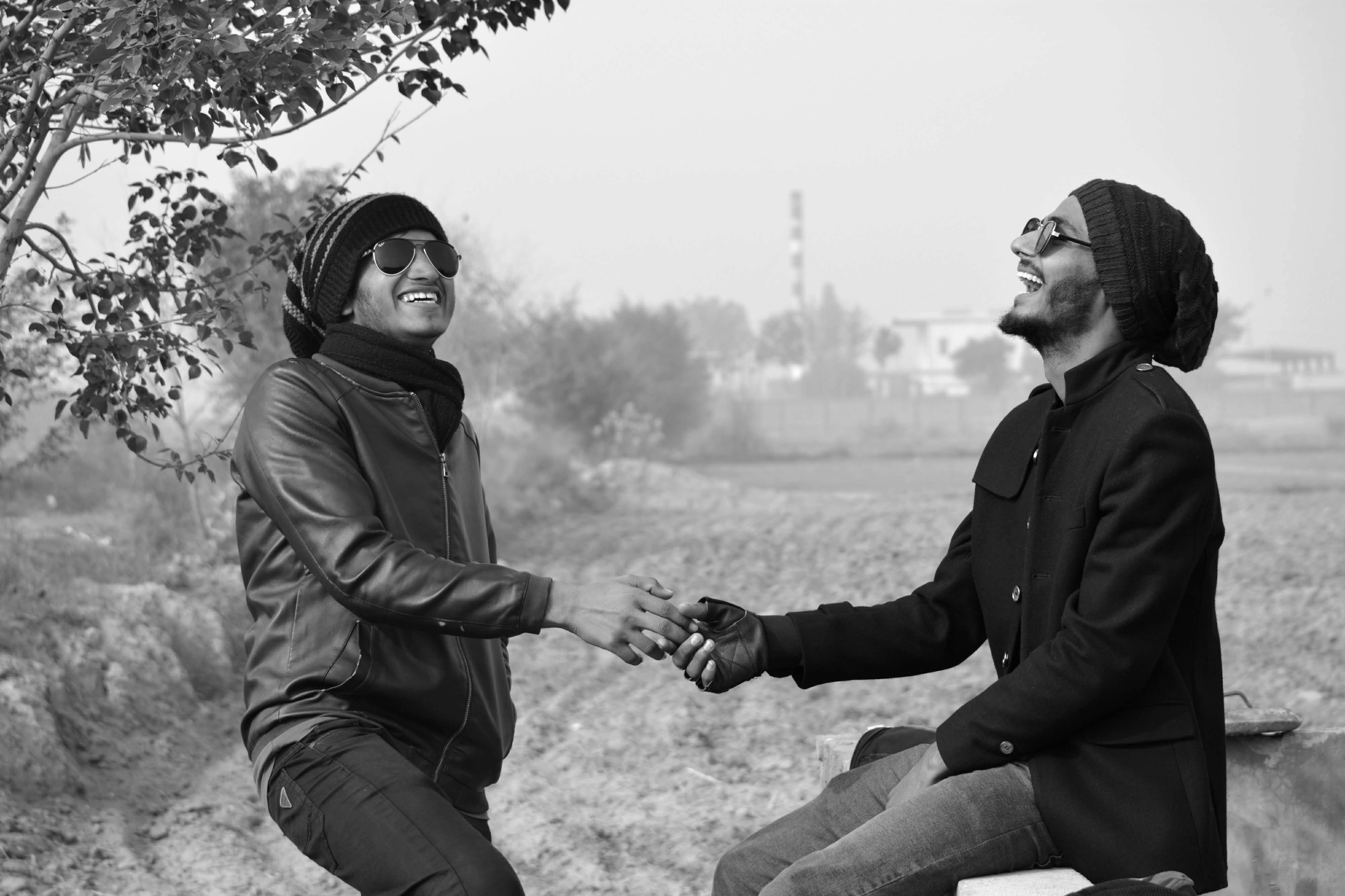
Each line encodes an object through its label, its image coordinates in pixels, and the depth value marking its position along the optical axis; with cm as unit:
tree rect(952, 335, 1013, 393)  7100
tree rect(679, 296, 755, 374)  9262
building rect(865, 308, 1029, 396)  8262
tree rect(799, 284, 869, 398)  7894
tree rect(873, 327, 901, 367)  7838
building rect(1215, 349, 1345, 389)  7288
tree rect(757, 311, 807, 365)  8081
